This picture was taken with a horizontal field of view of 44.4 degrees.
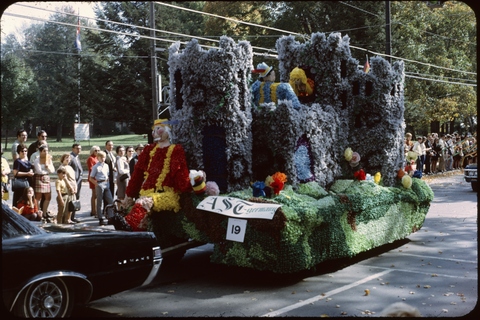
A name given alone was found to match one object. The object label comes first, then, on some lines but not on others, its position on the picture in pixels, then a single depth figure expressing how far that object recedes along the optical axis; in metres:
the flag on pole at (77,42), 26.08
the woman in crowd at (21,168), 11.34
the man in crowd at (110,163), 14.75
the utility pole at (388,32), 22.25
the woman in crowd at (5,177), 10.73
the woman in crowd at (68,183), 12.41
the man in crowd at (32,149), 13.24
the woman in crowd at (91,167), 14.34
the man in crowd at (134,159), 14.75
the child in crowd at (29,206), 9.66
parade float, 8.15
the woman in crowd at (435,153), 28.25
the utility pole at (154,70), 20.17
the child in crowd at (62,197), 12.25
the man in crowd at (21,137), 11.63
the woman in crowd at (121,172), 14.54
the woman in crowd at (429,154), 27.89
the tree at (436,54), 30.45
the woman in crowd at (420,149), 24.37
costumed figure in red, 8.52
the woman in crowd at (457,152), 31.36
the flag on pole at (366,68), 12.09
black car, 5.23
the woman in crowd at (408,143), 22.41
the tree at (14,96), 35.91
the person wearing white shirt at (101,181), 13.50
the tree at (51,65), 49.09
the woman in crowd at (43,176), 11.88
